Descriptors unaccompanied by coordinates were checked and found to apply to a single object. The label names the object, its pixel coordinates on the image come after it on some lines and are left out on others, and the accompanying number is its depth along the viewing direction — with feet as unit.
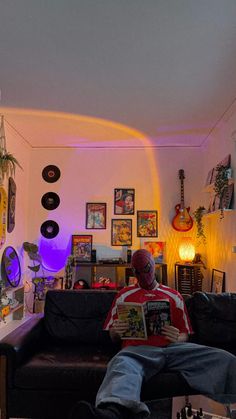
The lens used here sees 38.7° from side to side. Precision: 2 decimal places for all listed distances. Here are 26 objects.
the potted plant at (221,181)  12.28
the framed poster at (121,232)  17.15
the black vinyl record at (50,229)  17.30
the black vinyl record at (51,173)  17.62
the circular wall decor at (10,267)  14.07
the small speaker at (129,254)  16.46
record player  16.07
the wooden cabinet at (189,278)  15.26
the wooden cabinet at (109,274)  16.11
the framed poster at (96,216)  17.30
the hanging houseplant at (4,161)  12.69
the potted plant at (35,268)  16.21
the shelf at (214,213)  12.03
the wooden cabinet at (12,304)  13.08
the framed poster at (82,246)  16.92
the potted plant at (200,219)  16.15
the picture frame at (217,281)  13.69
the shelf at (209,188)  14.58
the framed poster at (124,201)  17.31
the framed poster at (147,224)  17.12
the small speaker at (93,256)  16.61
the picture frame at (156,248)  16.74
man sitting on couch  4.84
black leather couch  6.63
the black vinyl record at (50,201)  17.49
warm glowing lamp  15.99
